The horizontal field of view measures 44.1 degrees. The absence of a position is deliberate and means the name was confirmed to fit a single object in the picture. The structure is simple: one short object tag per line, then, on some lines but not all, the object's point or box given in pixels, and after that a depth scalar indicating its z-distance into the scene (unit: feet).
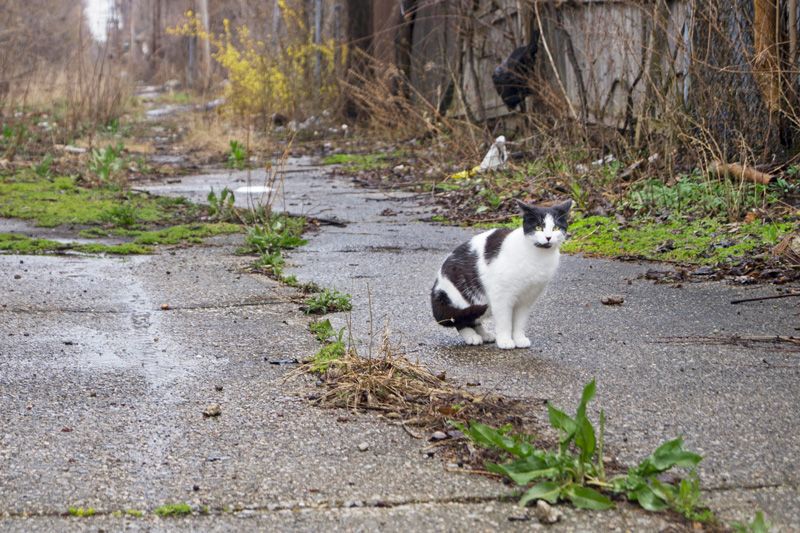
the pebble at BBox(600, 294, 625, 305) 16.20
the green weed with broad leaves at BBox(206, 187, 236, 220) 25.46
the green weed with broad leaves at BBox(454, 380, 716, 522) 7.91
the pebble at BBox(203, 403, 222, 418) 10.48
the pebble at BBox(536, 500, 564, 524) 7.77
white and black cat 13.12
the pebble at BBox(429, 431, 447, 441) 9.66
